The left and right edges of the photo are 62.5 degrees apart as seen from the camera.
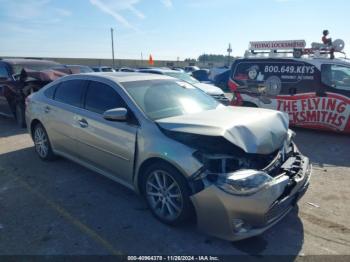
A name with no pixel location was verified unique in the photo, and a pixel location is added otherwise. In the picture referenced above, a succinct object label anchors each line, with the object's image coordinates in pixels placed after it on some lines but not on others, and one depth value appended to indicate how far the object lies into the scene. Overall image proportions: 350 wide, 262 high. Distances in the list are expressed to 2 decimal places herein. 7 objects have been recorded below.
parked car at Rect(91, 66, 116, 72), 21.47
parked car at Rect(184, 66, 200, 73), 27.41
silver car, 2.73
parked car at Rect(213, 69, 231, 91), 19.42
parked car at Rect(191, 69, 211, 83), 22.81
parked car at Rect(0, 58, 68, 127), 7.86
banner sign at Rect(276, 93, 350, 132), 6.97
